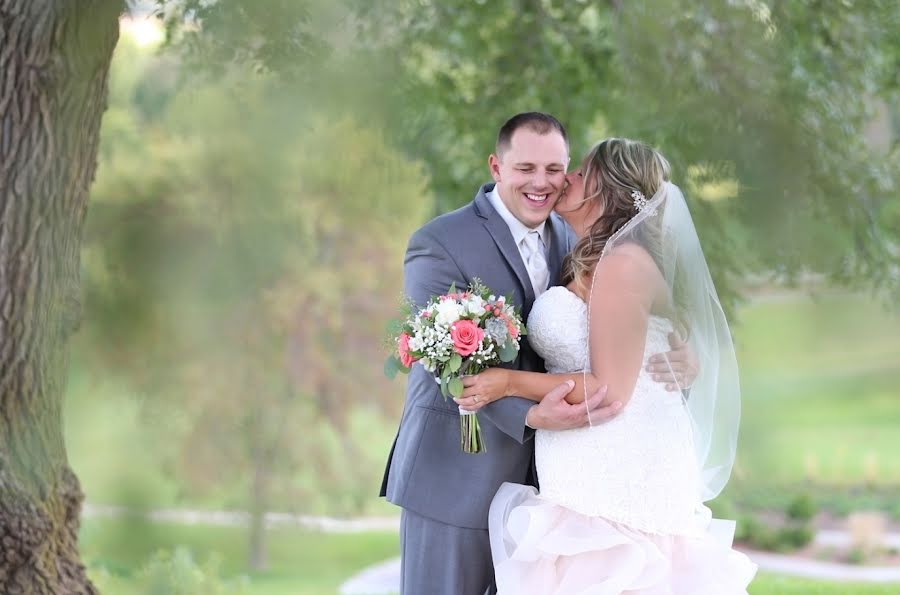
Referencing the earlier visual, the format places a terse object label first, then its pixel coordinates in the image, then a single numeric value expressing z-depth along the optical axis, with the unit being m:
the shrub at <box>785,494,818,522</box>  13.41
